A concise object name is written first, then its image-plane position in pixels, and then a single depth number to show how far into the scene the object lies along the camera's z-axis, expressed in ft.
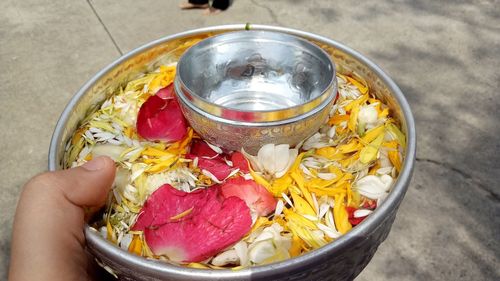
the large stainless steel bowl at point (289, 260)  0.83
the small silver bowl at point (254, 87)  1.02
